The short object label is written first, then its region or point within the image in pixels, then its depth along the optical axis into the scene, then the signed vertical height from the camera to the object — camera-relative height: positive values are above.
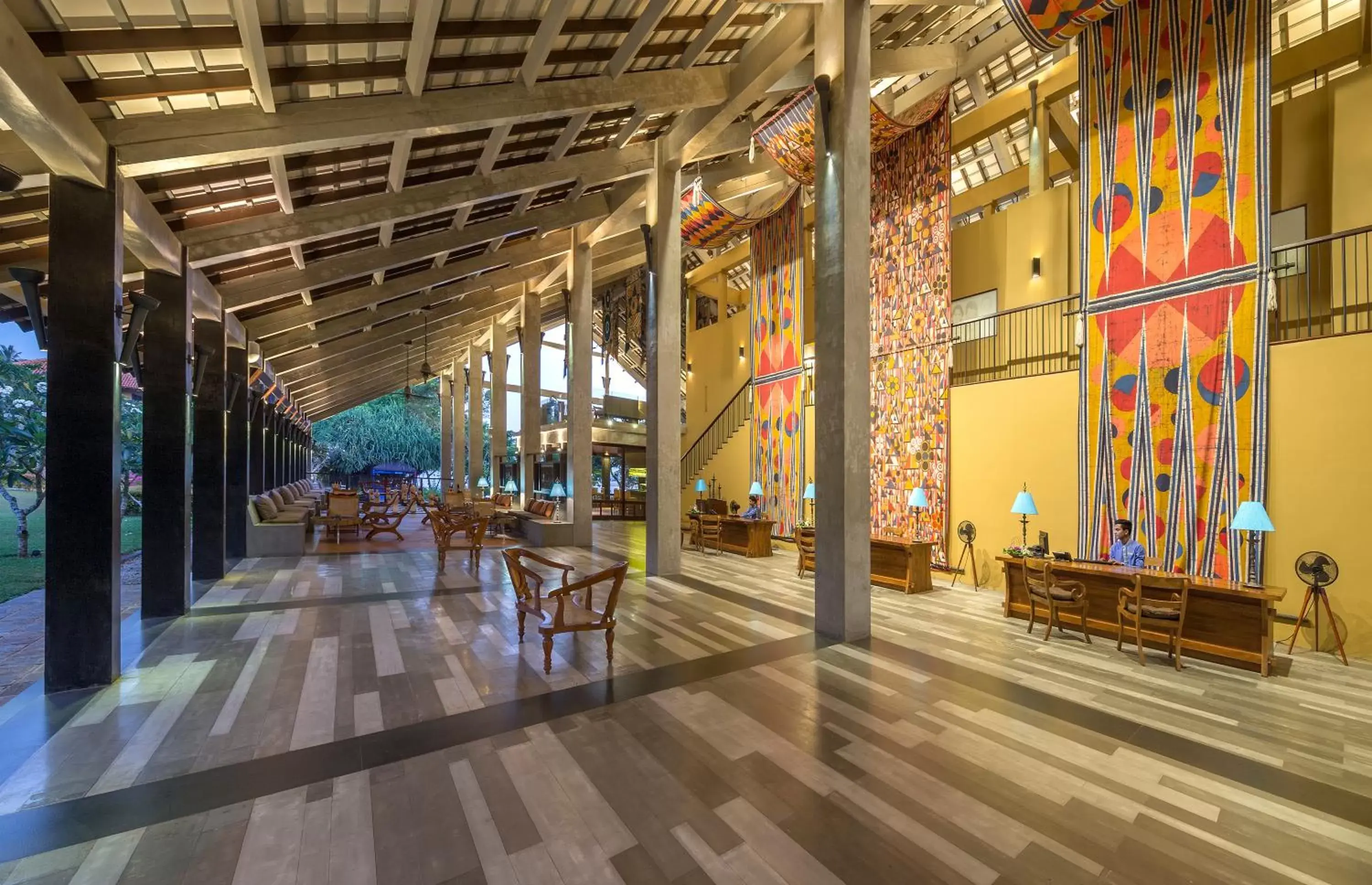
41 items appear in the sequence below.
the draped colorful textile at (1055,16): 5.49 +4.16
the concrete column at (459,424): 21.97 +0.68
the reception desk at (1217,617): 4.37 -1.46
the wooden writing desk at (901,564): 7.29 -1.64
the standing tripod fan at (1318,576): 4.62 -1.11
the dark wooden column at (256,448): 10.92 -0.16
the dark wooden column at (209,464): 7.33 -0.32
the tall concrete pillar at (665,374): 8.06 +0.96
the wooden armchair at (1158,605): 4.46 -1.33
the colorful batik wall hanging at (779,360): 10.84 +1.60
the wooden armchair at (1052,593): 4.98 -1.35
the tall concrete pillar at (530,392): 13.33 +1.14
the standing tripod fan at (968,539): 7.89 -1.38
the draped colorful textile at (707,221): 8.83 +3.65
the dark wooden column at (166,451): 5.44 -0.11
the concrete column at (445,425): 24.42 +0.69
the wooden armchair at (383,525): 11.16 -1.71
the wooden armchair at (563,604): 4.04 -1.28
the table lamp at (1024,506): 6.35 -0.73
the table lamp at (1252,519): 4.63 -0.64
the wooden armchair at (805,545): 8.01 -1.49
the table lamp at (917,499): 7.97 -0.81
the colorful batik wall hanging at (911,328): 8.40 +1.76
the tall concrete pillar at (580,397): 10.56 +0.81
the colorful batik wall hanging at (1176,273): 5.44 +1.75
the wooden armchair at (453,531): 8.01 -1.29
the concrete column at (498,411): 15.38 +0.79
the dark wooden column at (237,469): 8.66 -0.45
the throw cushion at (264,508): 10.02 -1.22
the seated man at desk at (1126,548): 5.55 -1.06
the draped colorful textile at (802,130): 6.47 +3.75
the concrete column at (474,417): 18.31 +0.79
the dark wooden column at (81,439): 3.70 +0.01
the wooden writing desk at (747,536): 10.14 -1.74
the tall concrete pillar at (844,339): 5.15 +0.94
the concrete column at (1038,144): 9.52 +5.05
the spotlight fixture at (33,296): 3.53 +0.91
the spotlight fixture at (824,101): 5.39 +3.23
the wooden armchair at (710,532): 10.74 -1.75
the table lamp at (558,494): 13.42 -1.29
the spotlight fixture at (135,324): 4.02 +0.83
